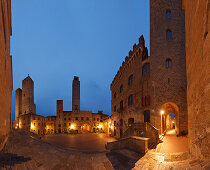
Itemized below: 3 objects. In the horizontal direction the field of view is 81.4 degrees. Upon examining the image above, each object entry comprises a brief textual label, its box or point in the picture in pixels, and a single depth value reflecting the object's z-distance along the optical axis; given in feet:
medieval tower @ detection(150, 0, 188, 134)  52.06
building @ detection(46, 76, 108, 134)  125.18
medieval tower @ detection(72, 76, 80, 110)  125.29
